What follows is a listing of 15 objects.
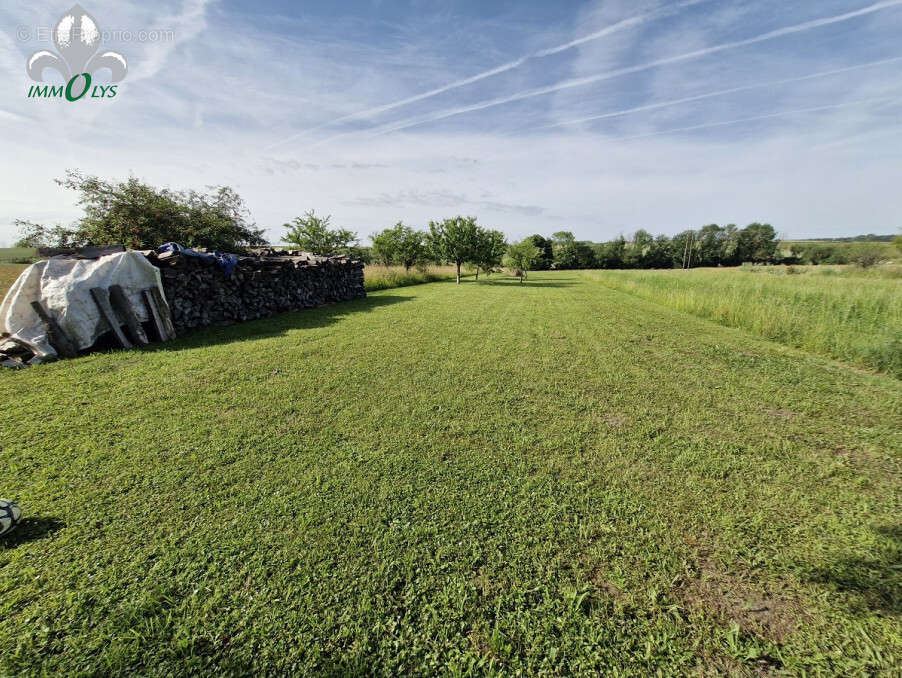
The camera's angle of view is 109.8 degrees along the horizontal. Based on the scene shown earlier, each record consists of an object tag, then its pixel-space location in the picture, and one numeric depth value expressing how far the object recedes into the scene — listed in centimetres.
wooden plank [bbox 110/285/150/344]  559
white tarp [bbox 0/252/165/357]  491
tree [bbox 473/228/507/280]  2640
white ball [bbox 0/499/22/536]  195
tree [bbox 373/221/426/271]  2492
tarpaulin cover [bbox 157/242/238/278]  687
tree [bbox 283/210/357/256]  2070
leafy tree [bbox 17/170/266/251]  971
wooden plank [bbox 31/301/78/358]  486
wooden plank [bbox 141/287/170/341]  598
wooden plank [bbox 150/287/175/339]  614
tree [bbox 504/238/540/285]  2775
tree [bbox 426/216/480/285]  2531
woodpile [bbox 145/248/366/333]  683
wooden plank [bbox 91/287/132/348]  532
